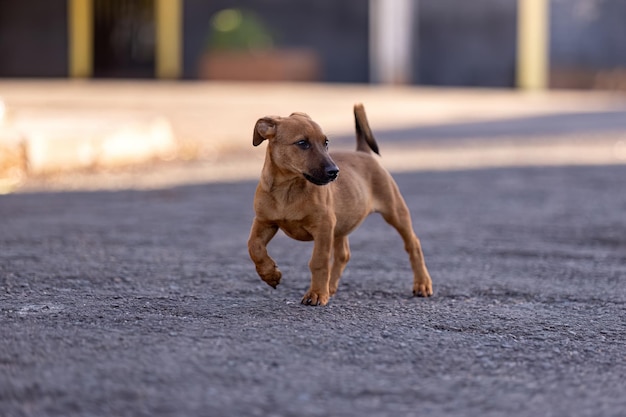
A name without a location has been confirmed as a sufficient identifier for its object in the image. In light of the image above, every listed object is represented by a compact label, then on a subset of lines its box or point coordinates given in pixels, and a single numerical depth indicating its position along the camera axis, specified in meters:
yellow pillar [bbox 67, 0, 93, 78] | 23.73
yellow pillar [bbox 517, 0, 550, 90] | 22.33
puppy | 3.98
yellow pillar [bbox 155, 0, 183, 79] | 23.48
